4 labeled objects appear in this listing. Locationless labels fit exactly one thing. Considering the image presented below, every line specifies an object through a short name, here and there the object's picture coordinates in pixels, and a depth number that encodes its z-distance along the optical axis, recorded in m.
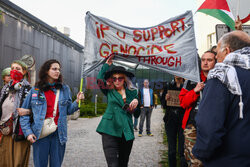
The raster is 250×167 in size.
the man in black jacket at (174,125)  4.14
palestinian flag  4.11
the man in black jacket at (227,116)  1.75
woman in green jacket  3.26
